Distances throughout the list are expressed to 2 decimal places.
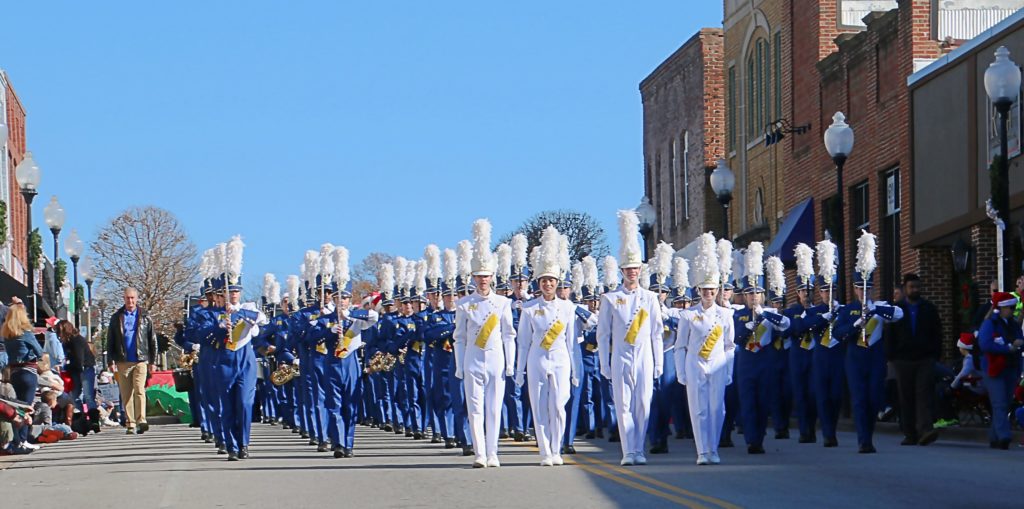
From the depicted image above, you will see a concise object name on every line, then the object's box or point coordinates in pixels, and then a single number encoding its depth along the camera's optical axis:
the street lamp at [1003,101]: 24.22
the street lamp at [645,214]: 37.91
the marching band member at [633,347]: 19.75
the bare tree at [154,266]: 73.00
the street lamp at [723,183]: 34.97
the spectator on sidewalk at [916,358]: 22.91
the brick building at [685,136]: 53.72
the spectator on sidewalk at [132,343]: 27.61
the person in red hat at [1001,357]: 21.31
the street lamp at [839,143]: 29.52
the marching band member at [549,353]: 19.47
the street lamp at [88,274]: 50.44
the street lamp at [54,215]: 40.62
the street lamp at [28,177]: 35.78
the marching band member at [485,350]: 19.47
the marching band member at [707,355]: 19.91
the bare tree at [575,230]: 84.38
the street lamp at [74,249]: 46.19
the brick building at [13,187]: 63.84
